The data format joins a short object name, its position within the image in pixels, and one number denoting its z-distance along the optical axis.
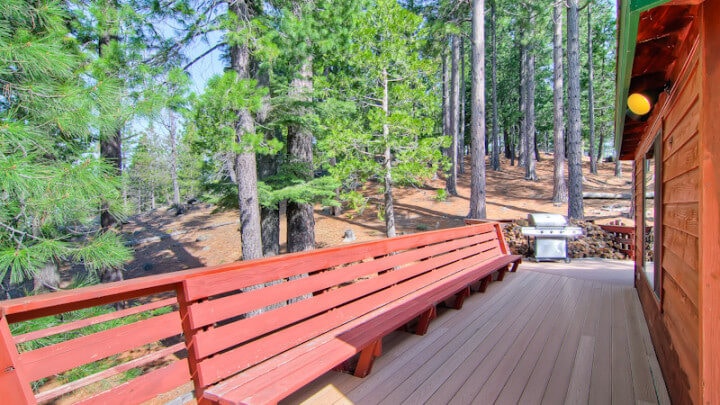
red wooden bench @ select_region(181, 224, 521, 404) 1.97
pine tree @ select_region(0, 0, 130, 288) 2.94
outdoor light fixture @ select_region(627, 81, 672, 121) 2.93
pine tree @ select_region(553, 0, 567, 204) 14.23
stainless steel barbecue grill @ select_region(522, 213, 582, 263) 7.88
